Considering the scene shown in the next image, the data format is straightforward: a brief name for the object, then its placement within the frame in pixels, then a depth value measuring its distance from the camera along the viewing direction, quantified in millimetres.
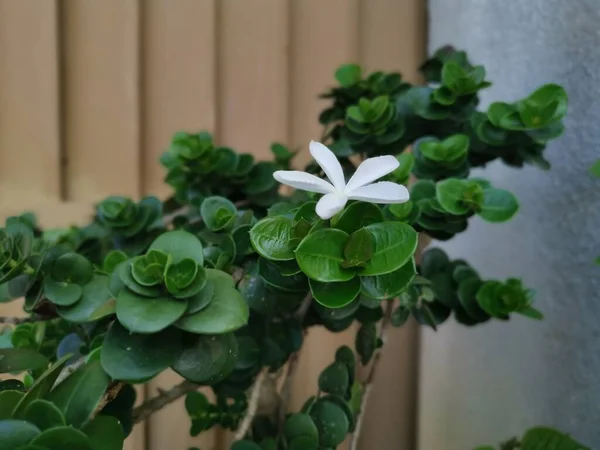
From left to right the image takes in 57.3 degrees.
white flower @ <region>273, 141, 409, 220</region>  215
